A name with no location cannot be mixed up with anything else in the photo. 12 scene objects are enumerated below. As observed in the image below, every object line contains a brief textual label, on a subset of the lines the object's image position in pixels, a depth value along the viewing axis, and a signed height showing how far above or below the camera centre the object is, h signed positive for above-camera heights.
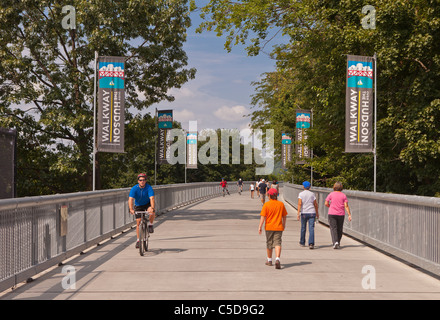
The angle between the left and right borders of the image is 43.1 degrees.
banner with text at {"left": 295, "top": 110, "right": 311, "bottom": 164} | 36.83 +2.90
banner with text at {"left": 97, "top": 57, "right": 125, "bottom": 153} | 19.94 +2.15
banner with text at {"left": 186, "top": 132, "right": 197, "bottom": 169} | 45.33 +1.35
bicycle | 11.54 -1.46
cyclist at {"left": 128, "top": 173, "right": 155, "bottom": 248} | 12.14 -0.71
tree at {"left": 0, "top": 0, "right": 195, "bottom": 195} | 27.02 +5.23
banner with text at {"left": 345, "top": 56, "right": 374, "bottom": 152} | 18.70 +2.02
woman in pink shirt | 12.99 -1.17
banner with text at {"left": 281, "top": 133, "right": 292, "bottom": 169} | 49.03 +1.44
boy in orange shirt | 10.08 -1.04
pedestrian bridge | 7.65 -1.78
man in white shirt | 13.14 -1.06
